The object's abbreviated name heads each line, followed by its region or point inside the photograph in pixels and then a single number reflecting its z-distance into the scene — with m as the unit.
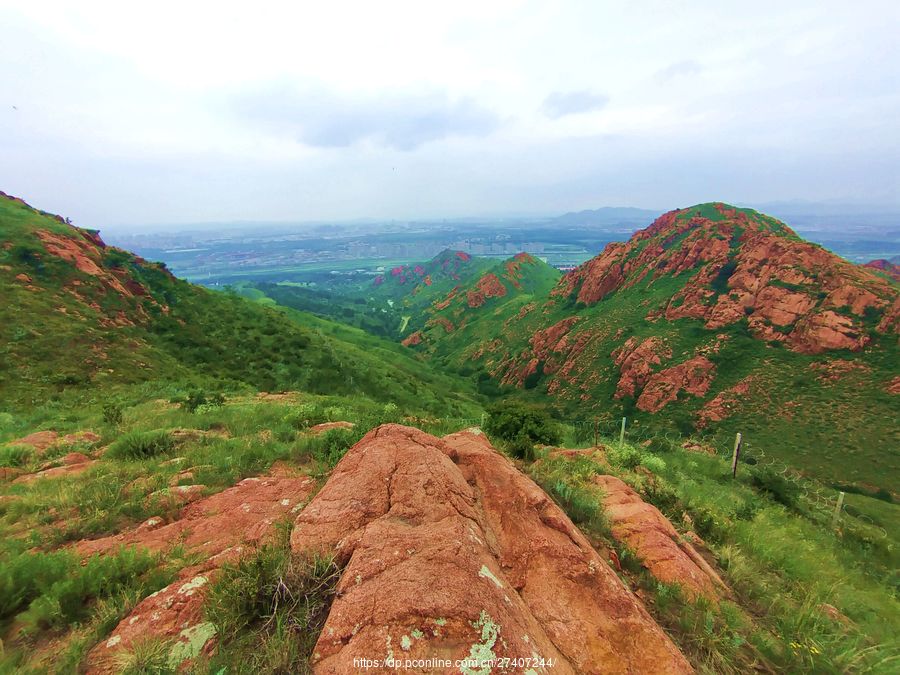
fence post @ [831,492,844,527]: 12.34
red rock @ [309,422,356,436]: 10.42
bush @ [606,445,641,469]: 10.52
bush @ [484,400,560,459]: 11.99
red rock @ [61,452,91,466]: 8.34
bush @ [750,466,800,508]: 14.13
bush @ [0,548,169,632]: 3.67
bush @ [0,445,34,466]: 8.18
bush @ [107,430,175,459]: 8.49
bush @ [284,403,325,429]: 11.34
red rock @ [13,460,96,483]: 7.43
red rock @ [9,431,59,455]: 9.18
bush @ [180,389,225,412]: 13.20
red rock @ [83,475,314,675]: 3.37
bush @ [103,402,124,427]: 11.74
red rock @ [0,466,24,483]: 7.56
